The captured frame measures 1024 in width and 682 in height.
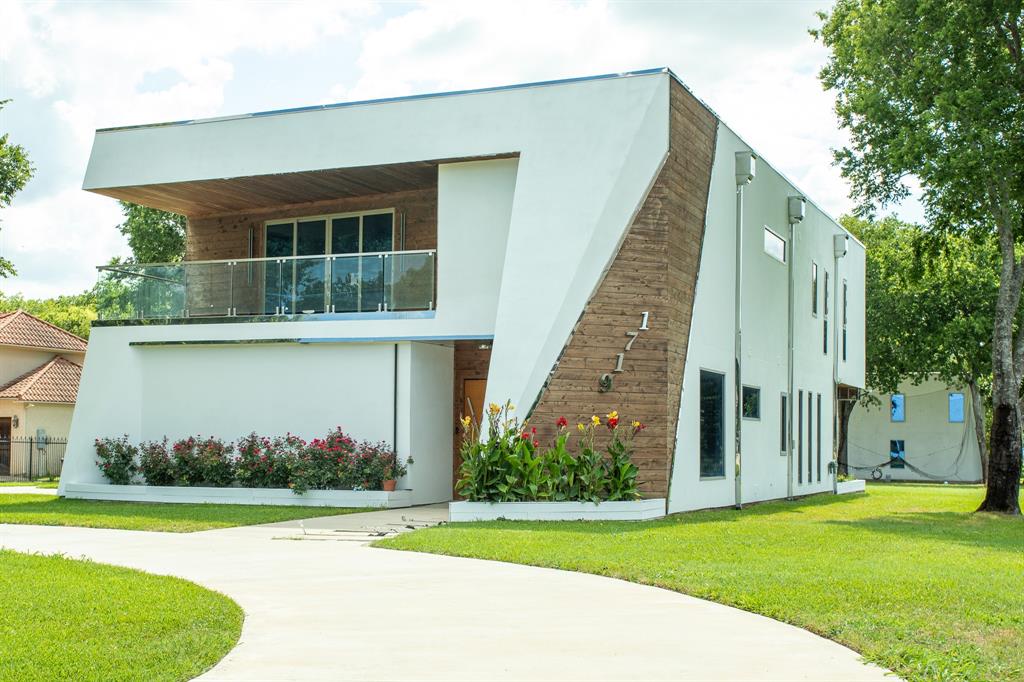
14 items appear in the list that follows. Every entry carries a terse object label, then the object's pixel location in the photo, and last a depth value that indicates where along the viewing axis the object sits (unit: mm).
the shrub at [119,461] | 22062
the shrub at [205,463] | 21141
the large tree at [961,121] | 21031
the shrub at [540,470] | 17344
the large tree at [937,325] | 42000
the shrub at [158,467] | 21547
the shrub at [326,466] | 20188
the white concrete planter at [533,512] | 17062
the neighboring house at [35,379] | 38188
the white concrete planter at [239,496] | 19969
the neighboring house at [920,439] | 49625
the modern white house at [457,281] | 18641
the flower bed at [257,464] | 20219
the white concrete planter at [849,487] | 31578
